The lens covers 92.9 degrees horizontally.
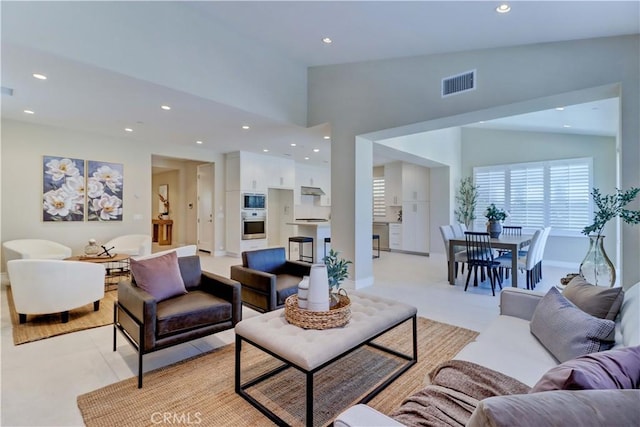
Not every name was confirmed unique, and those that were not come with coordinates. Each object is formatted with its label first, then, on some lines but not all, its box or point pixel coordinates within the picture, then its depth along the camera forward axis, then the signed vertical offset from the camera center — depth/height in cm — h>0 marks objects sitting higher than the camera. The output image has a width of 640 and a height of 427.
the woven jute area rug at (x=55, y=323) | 302 -124
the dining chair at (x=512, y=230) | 658 -46
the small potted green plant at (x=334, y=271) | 230 -47
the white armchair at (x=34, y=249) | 449 -62
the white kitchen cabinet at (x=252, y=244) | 776 -89
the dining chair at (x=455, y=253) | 519 -75
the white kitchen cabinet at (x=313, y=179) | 950 +101
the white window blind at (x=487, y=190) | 751 +51
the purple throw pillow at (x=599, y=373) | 87 -50
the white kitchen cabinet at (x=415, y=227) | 823 -47
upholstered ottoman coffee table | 171 -80
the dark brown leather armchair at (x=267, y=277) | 311 -76
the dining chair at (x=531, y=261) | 452 -81
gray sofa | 70 -60
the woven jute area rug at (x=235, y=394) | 188 -127
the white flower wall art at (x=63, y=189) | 546 +39
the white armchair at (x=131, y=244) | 555 -65
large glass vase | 262 -50
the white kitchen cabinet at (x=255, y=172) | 775 +103
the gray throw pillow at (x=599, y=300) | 175 -55
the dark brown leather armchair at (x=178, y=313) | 221 -82
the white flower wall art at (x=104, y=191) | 594 +40
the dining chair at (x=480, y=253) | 472 -70
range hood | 965 +61
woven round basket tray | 201 -72
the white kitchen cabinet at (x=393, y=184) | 892 +79
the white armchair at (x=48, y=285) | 311 -79
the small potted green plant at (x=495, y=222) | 526 -21
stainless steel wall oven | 781 -38
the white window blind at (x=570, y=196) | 630 +30
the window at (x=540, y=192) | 637 +41
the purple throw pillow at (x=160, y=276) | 258 -58
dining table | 453 -55
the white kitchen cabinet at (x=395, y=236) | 879 -77
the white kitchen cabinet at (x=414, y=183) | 829 +75
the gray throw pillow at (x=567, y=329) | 151 -64
